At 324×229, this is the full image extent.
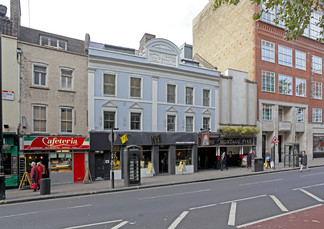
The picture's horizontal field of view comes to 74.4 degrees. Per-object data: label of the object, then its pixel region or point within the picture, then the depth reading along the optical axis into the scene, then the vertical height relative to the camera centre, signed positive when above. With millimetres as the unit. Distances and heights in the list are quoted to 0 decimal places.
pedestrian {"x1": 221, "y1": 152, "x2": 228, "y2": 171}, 20406 -4190
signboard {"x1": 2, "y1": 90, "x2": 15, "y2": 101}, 13916 +1358
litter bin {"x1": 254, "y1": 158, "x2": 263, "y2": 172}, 19094 -4323
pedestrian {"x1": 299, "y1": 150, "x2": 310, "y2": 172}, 18891 -3954
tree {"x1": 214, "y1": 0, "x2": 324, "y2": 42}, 6927 +3546
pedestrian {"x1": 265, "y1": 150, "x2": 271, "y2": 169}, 20889 -4364
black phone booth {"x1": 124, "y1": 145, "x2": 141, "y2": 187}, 13332 -3184
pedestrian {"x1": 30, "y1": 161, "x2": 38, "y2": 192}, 12516 -3649
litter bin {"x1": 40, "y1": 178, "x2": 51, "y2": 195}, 11478 -3833
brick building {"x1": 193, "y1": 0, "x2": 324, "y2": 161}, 25406 +6349
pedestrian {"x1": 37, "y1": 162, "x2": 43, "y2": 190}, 13039 -3338
